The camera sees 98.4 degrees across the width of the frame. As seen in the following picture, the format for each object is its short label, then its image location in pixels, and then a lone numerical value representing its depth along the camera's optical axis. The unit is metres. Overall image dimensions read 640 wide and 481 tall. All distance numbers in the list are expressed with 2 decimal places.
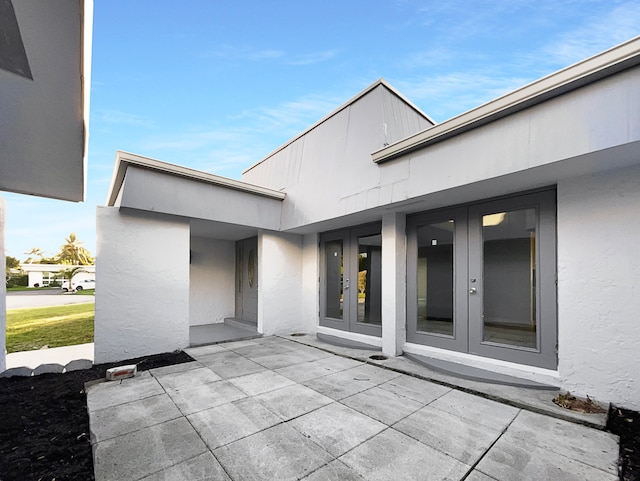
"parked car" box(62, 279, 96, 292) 28.14
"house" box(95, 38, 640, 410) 3.08
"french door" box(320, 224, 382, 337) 6.04
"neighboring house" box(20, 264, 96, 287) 32.81
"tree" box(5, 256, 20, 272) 32.47
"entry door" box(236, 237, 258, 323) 7.95
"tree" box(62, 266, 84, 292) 25.41
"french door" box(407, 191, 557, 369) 3.78
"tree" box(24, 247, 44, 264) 41.16
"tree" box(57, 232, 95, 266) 37.81
